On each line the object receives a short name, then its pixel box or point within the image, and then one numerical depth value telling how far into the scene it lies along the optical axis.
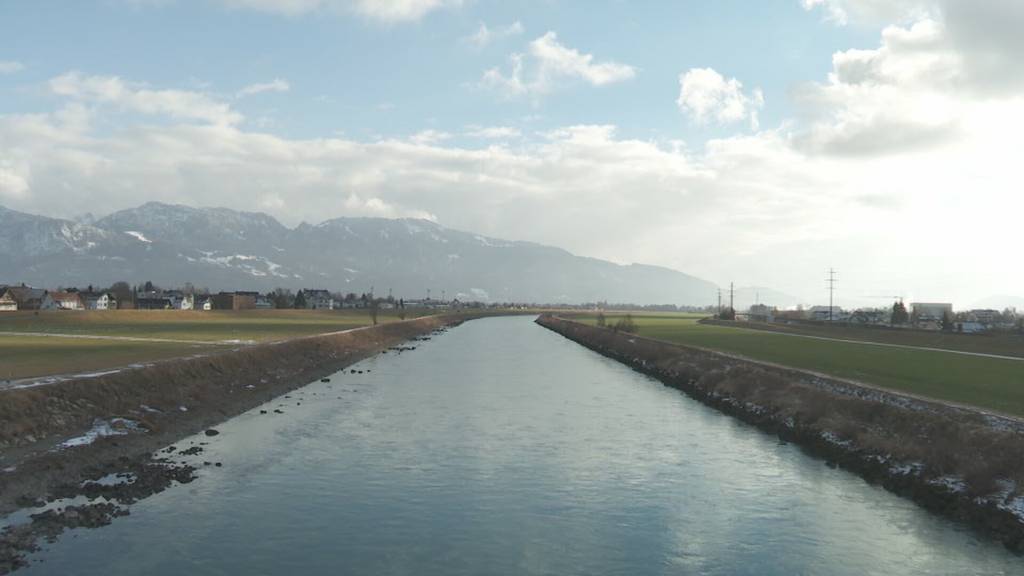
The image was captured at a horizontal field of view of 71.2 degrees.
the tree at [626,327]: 127.74
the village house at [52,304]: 192.10
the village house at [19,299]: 171.62
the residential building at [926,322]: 172.76
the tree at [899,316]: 170.50
